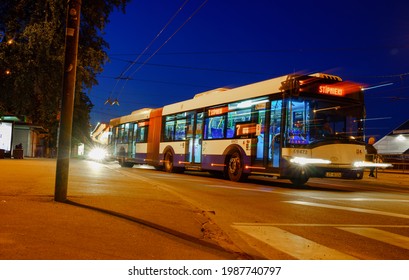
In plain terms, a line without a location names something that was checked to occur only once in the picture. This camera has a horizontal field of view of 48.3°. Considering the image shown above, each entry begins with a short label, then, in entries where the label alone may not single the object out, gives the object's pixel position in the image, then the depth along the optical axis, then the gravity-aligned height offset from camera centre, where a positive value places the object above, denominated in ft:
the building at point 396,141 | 167.02 +10.76
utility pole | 27.22 +3.27
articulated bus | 47.83 +4.12
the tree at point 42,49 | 45.14 +11.07
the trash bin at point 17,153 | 107.65 +0.07
